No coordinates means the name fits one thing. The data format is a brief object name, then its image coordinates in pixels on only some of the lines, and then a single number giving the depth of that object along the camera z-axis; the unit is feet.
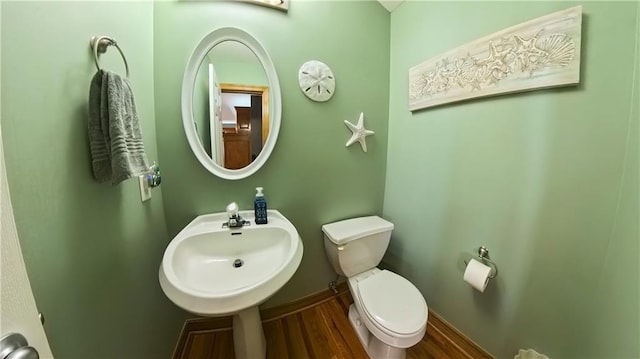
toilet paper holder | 3.35
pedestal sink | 1.99
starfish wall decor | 4.52
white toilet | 3.04
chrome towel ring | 2.02
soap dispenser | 3.59
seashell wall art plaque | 2.50
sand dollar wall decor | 4.03
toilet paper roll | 3.25
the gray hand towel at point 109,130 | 1.94
